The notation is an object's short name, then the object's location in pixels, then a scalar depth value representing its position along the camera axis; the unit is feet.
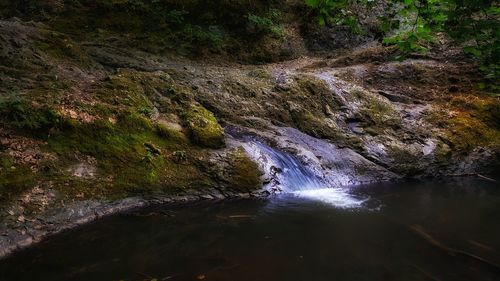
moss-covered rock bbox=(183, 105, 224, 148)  24.17
